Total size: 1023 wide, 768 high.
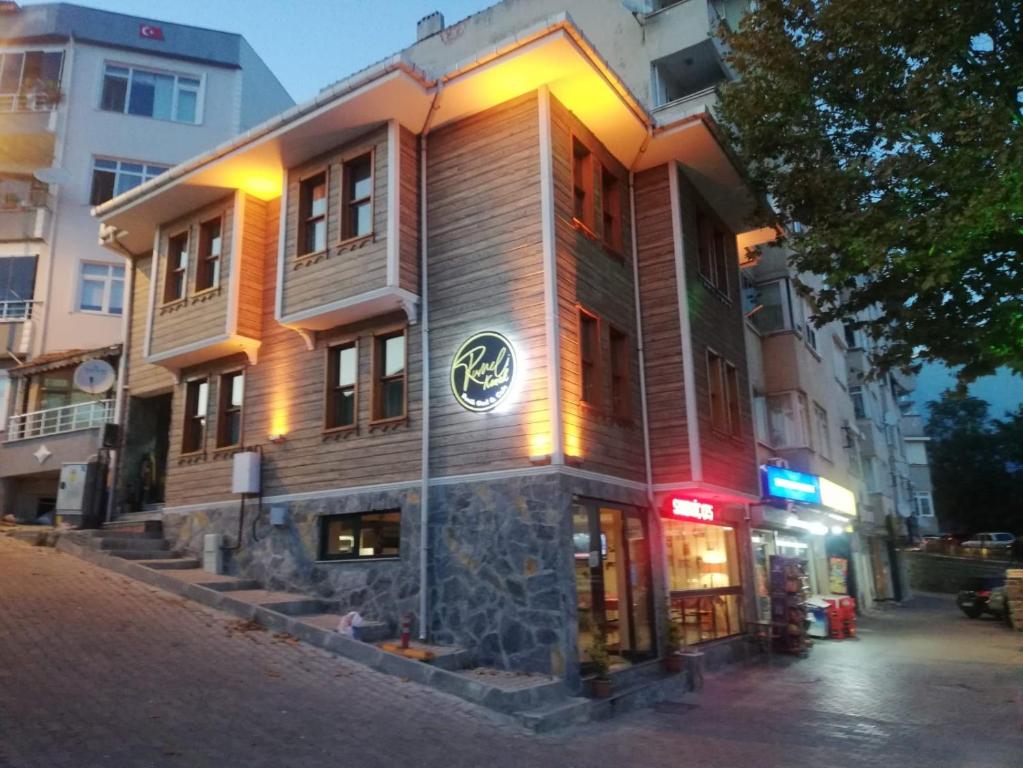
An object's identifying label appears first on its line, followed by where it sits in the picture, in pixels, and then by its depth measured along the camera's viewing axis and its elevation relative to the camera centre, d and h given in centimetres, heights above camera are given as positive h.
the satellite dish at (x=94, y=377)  1853 +479
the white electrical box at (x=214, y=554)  1457 +44
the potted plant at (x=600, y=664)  1047 -130
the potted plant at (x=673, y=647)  1249 -131
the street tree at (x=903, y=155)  1055 +606
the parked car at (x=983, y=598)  2322 -116
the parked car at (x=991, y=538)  4725 +131
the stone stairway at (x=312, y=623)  952 -70
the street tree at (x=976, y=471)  5134 +598
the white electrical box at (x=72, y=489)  1727 +204
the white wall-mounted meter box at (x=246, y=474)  1412 +186
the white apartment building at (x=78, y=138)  2389 +1470
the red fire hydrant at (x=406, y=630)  1086 -80
